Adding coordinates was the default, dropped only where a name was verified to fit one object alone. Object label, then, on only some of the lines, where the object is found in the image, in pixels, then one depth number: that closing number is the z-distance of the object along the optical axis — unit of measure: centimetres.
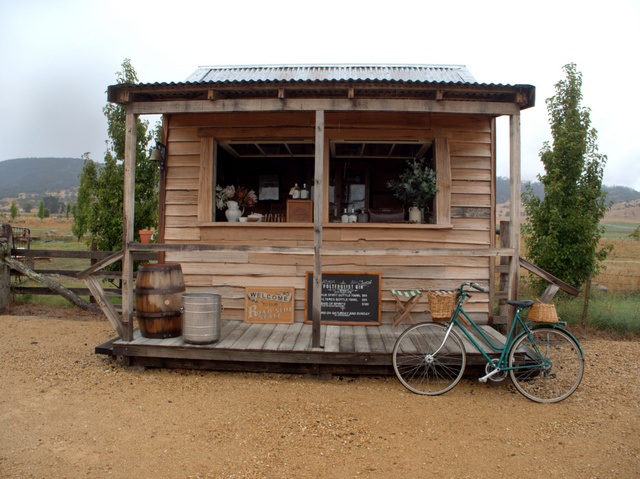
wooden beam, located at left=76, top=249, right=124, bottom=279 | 478
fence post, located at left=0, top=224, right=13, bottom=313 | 736
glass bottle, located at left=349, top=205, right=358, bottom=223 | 621
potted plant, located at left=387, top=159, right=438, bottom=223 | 593
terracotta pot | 570
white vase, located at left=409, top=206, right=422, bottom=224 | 605
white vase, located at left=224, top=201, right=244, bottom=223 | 624
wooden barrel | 472
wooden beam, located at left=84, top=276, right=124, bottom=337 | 477
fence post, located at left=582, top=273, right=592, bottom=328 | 658
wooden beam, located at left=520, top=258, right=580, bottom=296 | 453
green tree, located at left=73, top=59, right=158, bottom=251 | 810
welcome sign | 596
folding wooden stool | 527
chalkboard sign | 595
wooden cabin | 599
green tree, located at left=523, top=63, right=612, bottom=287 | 736
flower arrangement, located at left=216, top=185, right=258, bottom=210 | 643
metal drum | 459
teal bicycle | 408
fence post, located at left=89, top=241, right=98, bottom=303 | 752
